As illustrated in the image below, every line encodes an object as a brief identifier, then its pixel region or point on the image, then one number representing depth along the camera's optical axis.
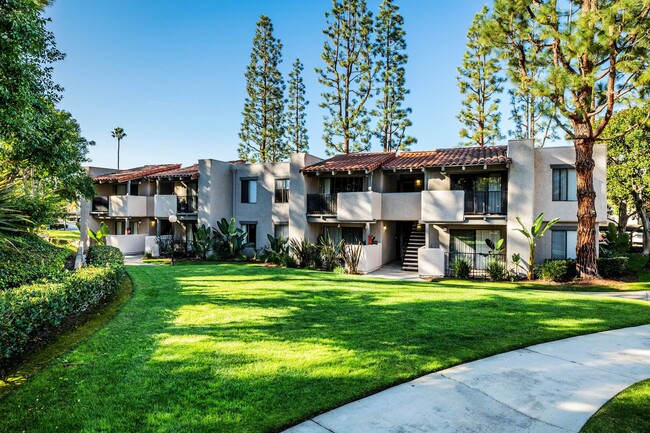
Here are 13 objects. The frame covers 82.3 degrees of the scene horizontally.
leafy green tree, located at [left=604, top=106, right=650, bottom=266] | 23.92
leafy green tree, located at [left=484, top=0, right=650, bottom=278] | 14.05
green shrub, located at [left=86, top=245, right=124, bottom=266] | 10.99
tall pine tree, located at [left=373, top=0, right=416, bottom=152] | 31.56
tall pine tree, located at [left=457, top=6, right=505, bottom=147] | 30.20
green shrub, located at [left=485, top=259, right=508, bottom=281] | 17.69
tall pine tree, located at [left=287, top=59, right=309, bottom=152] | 40.91
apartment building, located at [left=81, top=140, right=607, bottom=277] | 18.44
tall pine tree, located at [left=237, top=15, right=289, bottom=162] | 39.19
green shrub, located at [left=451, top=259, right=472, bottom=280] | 18.58
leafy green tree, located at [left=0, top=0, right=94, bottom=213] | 8.80
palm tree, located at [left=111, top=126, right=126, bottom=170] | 64.31
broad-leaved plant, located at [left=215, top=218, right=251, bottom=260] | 24.36
